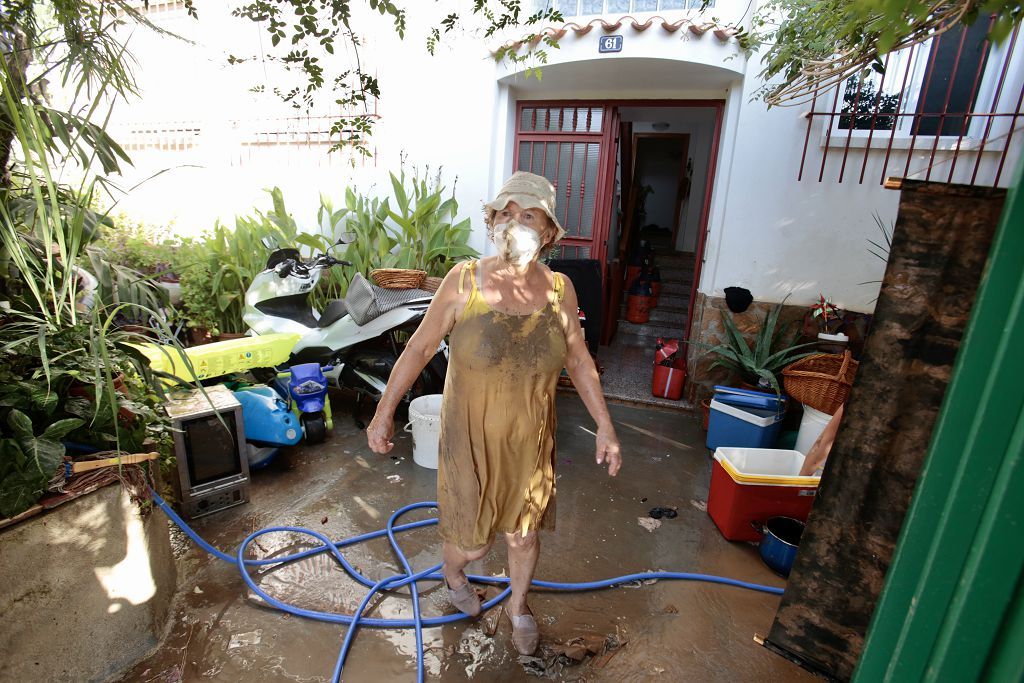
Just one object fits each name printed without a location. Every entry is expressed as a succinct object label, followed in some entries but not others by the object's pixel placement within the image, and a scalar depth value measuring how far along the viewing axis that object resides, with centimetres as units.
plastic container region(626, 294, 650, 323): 727
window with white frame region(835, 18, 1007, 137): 372
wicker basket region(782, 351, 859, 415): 342
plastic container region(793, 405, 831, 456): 350
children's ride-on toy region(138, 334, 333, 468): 319
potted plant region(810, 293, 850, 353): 408
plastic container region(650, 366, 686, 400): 498
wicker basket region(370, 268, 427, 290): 423
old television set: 266
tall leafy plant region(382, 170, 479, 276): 516
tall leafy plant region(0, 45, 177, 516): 161
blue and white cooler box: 379
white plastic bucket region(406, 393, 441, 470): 332
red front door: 543
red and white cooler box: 273
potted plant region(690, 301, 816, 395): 411
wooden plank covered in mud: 89
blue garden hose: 214
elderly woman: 181
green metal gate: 68
